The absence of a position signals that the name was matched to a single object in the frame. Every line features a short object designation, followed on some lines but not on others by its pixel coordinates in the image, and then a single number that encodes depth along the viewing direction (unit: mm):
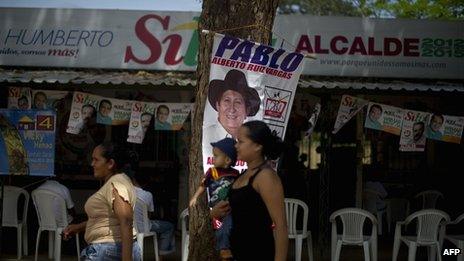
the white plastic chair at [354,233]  8188
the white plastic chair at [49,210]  8703
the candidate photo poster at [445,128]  9398
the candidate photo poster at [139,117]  9453
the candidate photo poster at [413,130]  9414
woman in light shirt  4504
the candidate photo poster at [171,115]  9445
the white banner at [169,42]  11055
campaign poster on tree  5332
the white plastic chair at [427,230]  8164
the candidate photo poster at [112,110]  9398
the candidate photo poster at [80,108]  9345
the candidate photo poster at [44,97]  9375
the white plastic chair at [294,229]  8344
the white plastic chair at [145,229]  8236
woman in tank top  3910
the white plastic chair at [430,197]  11669
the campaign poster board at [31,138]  8547
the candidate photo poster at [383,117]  9352
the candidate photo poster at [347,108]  9398
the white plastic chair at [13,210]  9148
